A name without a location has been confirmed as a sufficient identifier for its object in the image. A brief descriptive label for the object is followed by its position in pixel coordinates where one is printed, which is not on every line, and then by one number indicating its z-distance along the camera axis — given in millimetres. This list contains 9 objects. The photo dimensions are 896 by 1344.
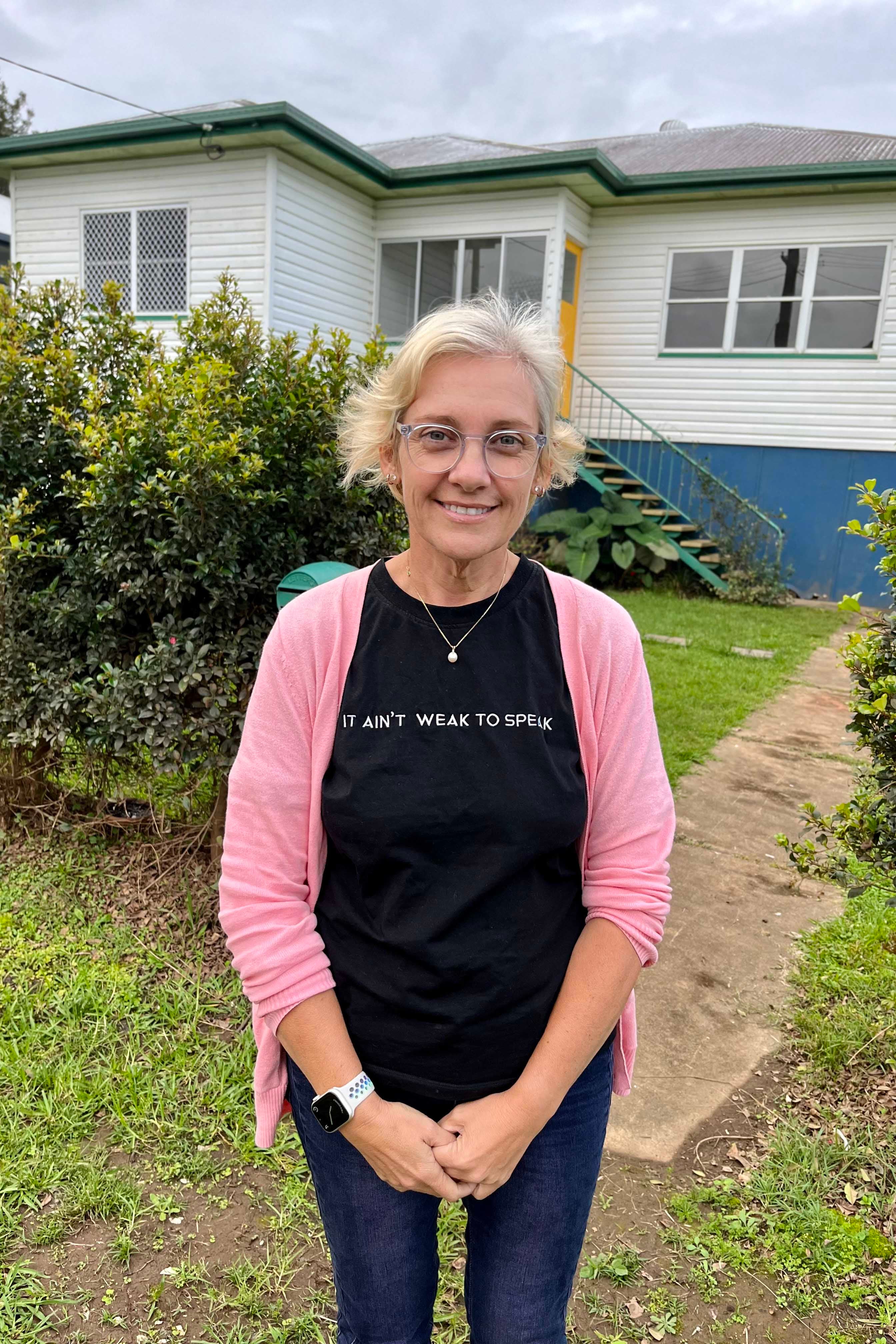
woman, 1399
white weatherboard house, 12281
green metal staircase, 12672
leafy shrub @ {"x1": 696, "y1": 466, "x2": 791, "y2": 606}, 12164
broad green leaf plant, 12328
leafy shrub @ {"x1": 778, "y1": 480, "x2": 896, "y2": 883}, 2549
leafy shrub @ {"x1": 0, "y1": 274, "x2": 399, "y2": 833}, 3270
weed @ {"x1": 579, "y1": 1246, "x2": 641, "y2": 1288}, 2264
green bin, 2969
